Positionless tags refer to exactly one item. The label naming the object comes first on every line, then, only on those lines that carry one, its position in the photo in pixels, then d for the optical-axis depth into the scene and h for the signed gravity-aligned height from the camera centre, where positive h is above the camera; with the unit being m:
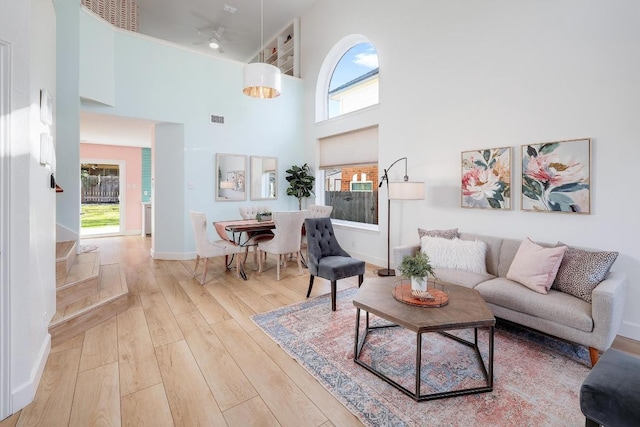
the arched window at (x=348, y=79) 5.30 +2.46
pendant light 3.85 +1.68
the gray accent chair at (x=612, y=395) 1.22 -0.78
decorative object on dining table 4.91 -0.13
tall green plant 6.28 +0.54
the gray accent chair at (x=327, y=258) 3.28 -0.59
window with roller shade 5.31 +0.67
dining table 4.38 -0.30
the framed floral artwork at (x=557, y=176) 2.89 +0.33
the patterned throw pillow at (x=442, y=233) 3.62 -0.29
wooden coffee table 1.86 -0.69
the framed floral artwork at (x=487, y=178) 3.45 +0.37
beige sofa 2.12 -0.75
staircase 2.61 -0.90
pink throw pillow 2.57 -0.50
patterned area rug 1.74 -1.15
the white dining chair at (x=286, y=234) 4.25 -0.36
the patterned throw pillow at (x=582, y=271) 2.42 -0.51
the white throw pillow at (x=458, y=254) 3.21 -0.49
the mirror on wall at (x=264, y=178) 6.19 +0.63
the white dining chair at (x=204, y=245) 4.07 -0.51
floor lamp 3.79 +0.23
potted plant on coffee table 2.16 -0.44
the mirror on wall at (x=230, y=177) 5.76 +0.60
